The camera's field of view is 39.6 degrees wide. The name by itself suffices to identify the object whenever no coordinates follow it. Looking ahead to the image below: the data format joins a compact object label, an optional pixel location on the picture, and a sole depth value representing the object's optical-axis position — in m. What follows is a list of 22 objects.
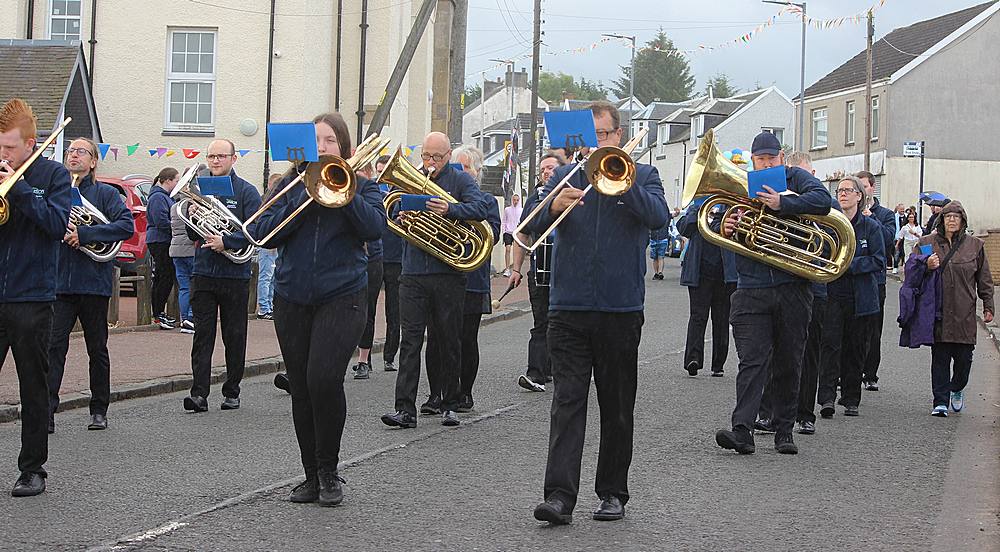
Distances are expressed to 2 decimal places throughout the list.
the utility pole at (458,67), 20.72
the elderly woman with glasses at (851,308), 11.04
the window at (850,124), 53.88
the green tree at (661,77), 114.88
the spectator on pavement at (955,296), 11.35
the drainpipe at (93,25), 26.97
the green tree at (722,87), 121.25
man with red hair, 7.20
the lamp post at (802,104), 50.63
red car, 20.52
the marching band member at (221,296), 10.52
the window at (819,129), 56.38
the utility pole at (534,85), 39.62
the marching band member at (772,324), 8.95
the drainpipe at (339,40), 28.34
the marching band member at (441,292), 10.04
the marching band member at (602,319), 6.75
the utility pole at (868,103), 44.69
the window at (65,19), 27.28
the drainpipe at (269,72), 27.05
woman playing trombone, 6.94
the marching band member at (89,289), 9.38
